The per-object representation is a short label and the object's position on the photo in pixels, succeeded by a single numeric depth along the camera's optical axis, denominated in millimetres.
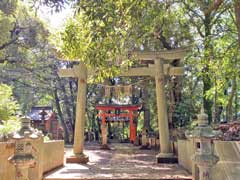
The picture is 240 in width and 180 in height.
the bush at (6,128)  4750
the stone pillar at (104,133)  13268
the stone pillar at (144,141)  13586
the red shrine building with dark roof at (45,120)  16156
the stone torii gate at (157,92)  7977
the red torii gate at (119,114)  15227
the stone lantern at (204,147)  3543
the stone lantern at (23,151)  3555
